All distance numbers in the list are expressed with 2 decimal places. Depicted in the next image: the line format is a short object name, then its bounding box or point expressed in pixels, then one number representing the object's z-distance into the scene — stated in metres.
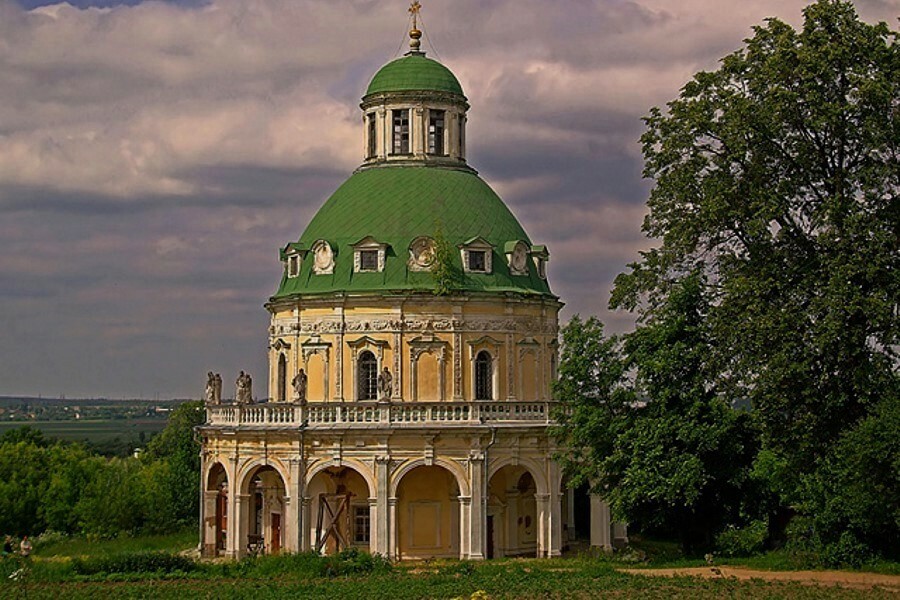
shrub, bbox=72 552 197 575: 39.47
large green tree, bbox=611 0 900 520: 35.16
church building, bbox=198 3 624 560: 46.25
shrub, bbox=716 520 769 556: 40.56
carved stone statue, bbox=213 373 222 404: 51.50
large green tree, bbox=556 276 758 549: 40.16
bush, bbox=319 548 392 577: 39.03
